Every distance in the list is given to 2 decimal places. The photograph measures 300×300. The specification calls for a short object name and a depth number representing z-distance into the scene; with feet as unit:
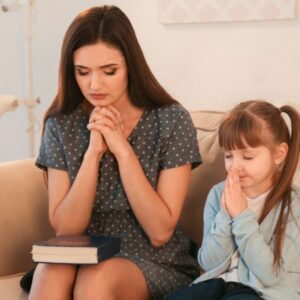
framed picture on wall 11.11
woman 9.41
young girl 8.89
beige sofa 10.19
